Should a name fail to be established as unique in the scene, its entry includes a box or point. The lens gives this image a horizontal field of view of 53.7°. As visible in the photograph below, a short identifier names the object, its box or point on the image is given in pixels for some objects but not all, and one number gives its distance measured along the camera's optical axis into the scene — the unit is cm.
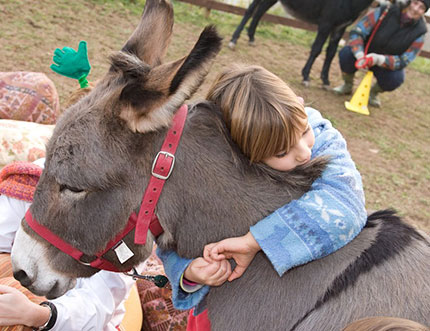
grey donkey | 148
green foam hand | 221
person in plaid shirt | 754
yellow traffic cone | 780
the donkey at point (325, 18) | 812
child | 154
